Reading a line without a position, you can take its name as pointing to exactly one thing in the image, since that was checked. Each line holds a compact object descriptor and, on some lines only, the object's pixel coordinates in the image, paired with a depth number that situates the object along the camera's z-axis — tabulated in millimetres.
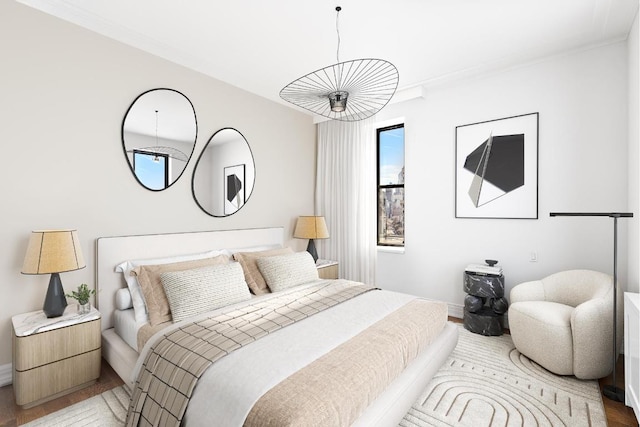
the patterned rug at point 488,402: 1895
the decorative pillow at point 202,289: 2279
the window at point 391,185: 4293
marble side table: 3129
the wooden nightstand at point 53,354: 1960
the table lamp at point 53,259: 2082
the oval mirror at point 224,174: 3385
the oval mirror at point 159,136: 2834
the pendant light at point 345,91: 2312
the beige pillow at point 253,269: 2995
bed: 1410
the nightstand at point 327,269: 4020
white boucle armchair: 2252
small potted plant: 2270
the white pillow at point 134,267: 2375
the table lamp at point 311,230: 4141
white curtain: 4250
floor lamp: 2098
